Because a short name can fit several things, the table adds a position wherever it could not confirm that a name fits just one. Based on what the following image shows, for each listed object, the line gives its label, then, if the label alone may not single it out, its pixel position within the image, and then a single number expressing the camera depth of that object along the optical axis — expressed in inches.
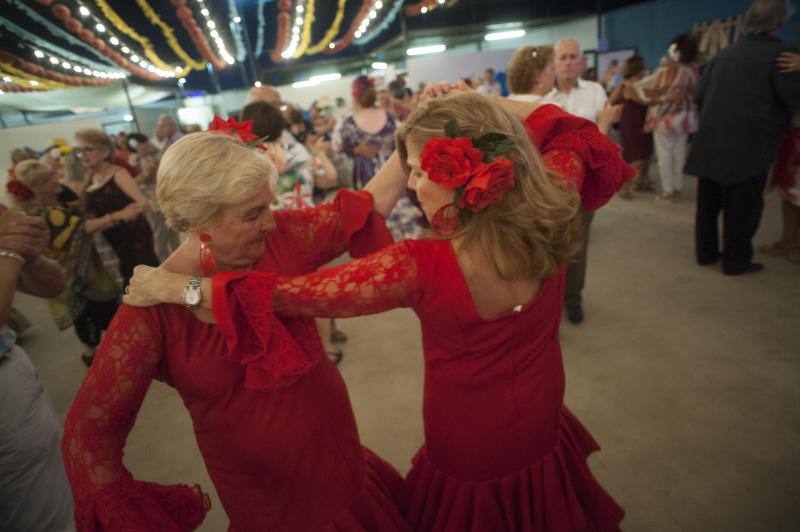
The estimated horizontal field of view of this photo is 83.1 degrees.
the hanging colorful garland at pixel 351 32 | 465.2
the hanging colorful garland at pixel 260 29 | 546.4
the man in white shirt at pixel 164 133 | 235.6
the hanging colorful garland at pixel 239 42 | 454.2
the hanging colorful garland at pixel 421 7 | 423.6
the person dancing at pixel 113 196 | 134.4
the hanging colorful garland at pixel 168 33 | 151.1
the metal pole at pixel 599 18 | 488.1
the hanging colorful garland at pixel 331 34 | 531.4
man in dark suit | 120.6
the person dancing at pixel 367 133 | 163.8
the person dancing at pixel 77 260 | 113.3
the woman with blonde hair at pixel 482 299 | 38.2
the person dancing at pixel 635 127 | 245.0
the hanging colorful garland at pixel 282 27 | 424.5
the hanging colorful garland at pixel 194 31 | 226.8
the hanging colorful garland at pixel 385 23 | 524.4
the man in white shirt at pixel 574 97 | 122.2
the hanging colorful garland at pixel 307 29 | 486.6
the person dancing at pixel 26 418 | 51.2
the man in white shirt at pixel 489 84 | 345.7
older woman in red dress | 36.6
